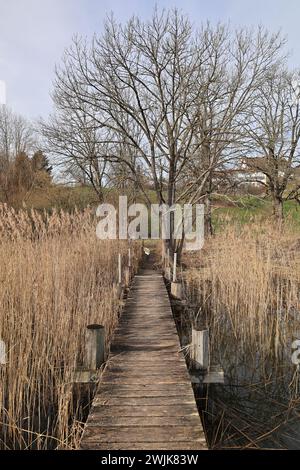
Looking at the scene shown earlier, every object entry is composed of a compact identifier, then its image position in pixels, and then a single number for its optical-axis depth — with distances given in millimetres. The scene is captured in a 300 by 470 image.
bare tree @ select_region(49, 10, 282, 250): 7496
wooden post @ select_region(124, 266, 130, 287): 5980
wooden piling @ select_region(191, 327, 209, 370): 2932
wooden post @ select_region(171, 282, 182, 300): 5531
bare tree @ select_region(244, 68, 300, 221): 14961
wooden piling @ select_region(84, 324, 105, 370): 2832
